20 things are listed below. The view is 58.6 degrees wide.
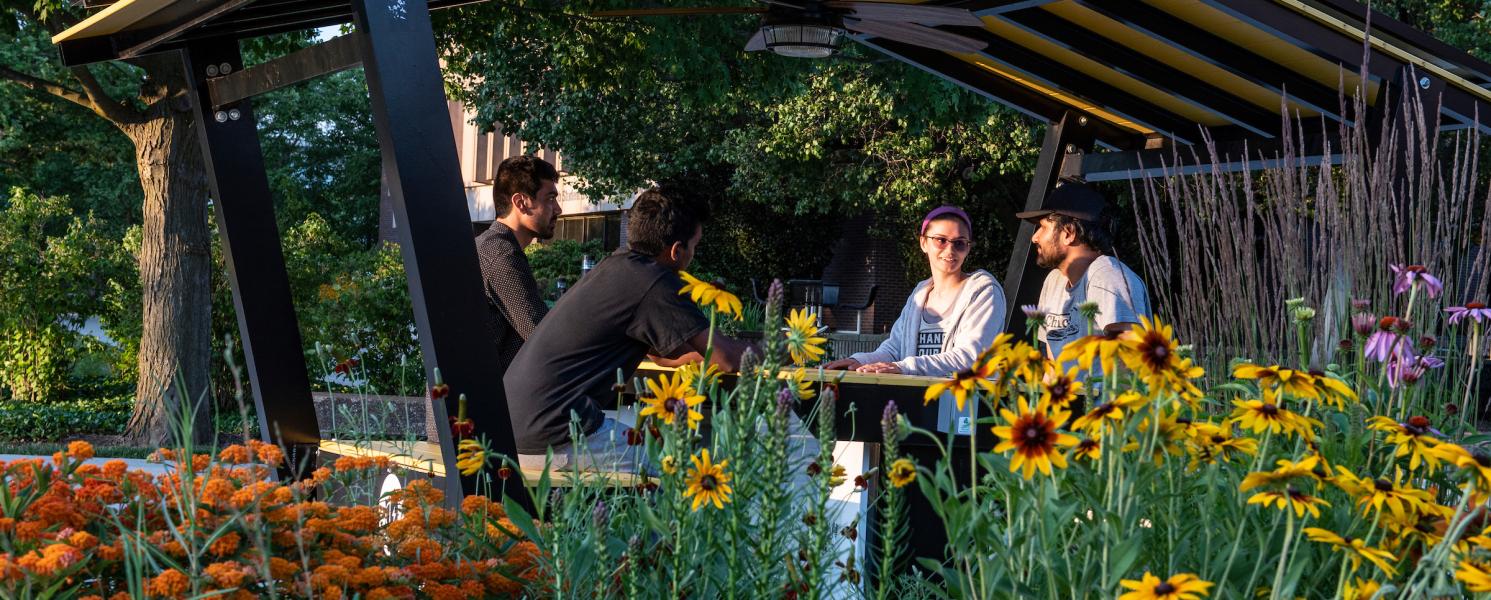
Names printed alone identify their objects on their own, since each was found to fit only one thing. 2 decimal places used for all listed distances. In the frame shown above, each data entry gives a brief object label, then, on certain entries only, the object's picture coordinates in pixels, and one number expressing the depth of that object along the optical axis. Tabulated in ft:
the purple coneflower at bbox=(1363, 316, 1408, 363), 7.88
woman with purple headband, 14.92
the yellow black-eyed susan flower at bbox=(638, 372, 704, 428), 6.63
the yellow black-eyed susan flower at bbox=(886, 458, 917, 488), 5.84
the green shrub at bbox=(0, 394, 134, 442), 38.04
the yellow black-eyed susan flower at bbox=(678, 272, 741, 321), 6.93
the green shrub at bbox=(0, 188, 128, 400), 42.78
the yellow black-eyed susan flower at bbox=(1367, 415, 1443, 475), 5.99
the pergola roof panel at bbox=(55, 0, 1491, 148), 13.05
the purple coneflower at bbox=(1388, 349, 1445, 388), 7.98
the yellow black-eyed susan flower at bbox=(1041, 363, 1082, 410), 5.93
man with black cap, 15.90
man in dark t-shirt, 12.31
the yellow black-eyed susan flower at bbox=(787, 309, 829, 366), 7.42
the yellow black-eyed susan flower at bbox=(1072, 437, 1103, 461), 5.85
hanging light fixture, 18.37
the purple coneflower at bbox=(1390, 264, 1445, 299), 9.07
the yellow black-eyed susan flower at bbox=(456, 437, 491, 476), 7.04
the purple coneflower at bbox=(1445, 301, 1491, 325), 9.04
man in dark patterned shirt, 14.53
